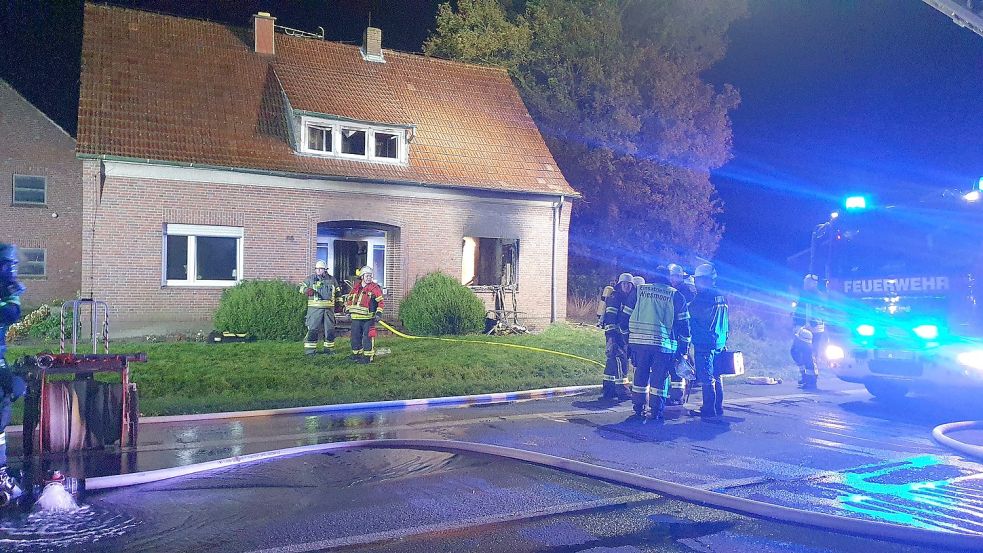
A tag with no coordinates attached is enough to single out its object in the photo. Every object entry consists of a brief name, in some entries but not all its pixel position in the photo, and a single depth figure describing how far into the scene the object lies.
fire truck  10.14
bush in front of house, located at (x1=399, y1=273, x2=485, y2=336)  18.55
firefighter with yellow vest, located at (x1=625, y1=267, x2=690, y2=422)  9.79
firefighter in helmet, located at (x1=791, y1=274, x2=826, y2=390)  12.62
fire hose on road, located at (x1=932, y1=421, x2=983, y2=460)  8.03
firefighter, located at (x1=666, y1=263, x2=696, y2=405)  10.05
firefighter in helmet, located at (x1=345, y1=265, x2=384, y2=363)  14.01
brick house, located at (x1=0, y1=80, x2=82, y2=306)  24.72
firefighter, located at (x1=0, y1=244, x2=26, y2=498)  5.86
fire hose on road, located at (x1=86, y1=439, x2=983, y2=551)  5.22
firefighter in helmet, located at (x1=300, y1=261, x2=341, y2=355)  14.95
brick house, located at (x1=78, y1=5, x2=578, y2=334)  17.52
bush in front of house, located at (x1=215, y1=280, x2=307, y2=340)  16.78
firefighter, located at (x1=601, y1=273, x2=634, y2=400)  11.47
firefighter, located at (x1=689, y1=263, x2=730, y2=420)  10.32
